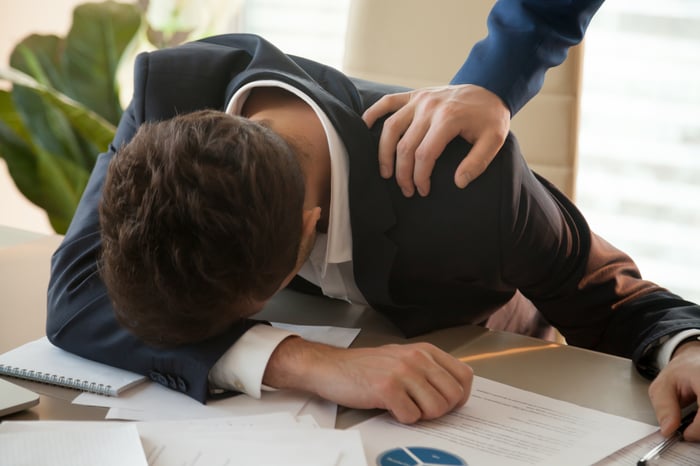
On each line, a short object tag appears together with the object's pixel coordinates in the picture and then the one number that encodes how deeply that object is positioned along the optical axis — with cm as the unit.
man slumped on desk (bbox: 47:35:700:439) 111
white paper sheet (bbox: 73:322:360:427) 113
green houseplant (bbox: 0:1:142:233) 258
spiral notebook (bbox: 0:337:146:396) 117
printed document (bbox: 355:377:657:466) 106
